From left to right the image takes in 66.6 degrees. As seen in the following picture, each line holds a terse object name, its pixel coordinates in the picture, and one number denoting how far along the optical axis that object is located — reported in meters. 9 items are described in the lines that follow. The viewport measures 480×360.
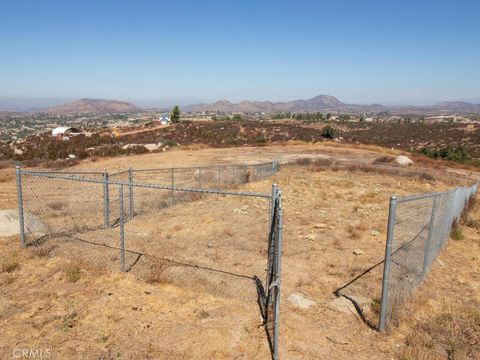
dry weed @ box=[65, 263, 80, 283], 7.36
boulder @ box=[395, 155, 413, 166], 30.88
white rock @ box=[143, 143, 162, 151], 37.88
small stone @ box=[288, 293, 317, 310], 6.57
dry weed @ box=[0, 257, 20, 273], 7.77
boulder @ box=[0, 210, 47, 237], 10.08
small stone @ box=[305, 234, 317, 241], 10.41
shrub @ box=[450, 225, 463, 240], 10.86
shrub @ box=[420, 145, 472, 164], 38.22
